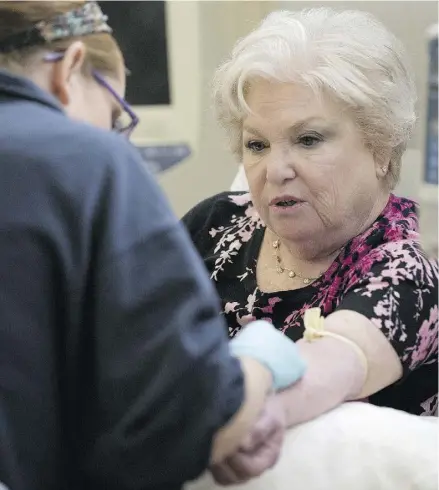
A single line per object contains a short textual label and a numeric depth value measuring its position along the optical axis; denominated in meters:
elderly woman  1.92
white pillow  1.75
